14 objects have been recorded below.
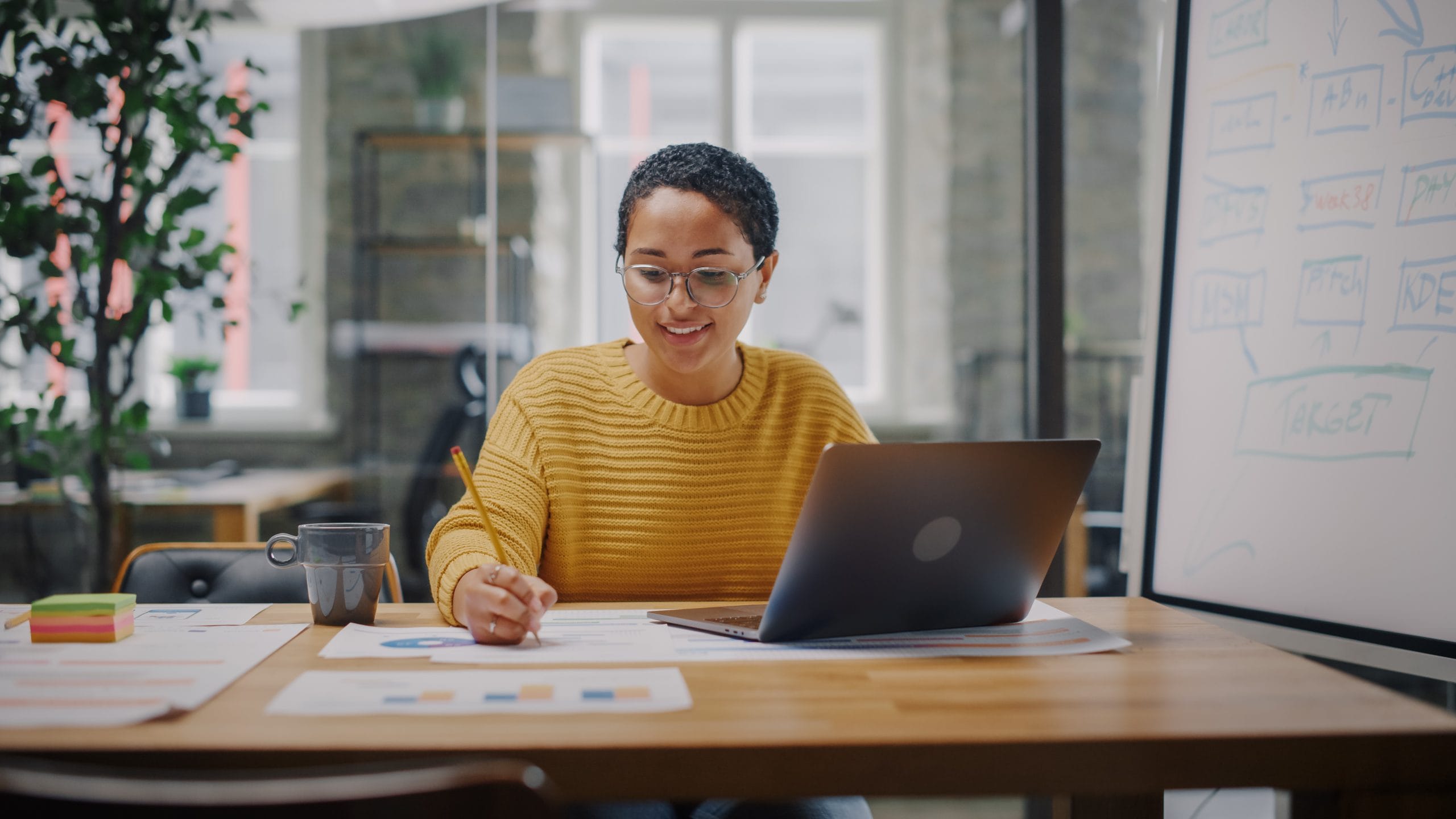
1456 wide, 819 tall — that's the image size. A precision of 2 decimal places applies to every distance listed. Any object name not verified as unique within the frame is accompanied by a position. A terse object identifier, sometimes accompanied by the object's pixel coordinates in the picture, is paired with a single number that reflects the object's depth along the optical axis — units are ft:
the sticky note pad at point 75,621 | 3.11
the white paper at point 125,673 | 2.40
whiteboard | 3.91
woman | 4.26
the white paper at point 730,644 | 3.01
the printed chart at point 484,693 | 2.45
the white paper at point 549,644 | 2.99
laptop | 2.93
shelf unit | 10.04
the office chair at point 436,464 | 9.50
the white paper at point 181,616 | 3.38
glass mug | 3.43
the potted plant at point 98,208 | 7.19
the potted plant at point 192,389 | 10.01
